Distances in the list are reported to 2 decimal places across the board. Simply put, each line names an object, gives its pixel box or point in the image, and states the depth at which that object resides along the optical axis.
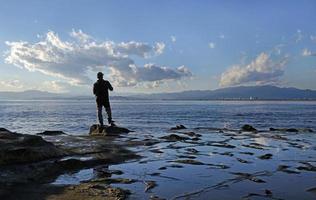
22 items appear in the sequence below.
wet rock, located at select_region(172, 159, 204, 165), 7.70
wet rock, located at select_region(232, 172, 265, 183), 6.14
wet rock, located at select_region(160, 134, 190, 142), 12.41
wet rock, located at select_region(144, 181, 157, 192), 5.62
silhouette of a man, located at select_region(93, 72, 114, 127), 13.94
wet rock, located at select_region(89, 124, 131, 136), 13.52
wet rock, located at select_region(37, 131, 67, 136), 14.03
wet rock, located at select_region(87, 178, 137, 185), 6.00
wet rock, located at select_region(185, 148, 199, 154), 9.47
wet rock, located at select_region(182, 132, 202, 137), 14.19
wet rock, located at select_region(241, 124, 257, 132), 17.22
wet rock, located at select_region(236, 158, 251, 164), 7.90
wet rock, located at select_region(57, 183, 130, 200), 5.11
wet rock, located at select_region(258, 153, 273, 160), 8.43
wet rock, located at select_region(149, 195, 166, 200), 5.07
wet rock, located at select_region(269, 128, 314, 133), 17.05
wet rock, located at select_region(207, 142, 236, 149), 10.67
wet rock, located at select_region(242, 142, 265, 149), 10.50
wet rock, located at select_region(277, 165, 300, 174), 6.85
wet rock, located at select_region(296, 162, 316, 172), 7.14
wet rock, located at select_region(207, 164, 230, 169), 7.31
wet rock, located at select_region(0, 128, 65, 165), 7.08
